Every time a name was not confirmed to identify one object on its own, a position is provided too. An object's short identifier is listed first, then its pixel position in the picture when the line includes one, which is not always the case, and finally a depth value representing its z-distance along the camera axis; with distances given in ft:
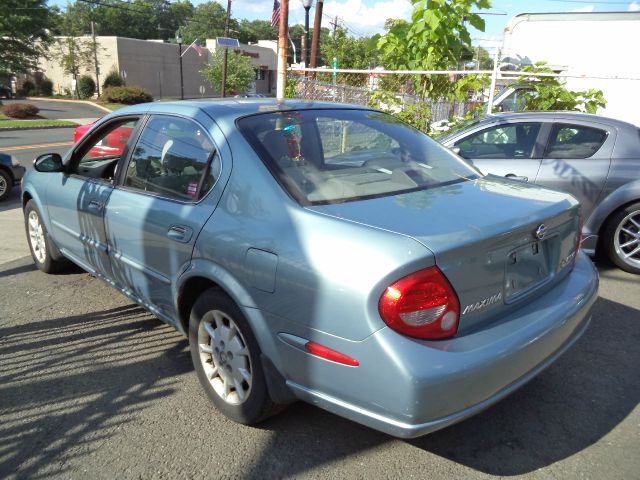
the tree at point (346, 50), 119.75
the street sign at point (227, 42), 102.57
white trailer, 35.22
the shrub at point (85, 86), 161.48
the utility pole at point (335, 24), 142.10
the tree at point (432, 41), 25.23
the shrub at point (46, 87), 176.04
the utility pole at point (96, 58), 164.80
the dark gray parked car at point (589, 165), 16.79
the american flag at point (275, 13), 43.61
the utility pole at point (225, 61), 118.21
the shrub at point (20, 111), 100.01
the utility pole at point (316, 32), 53.70
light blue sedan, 6.91
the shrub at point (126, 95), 144.77
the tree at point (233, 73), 142.10
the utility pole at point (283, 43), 23.81
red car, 12.99
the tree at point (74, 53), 163.12
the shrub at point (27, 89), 171.35
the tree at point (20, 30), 134.10
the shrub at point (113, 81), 164.76
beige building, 170.60
